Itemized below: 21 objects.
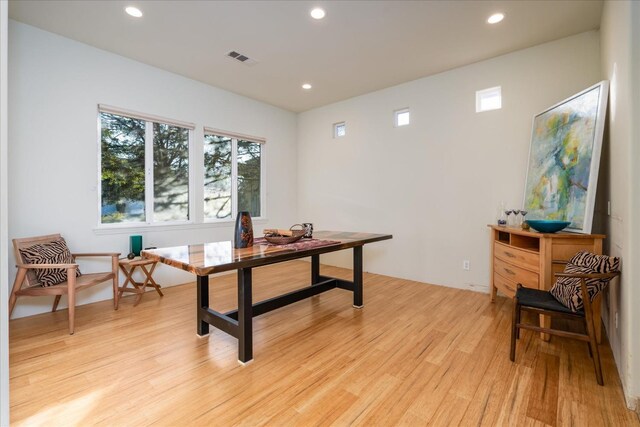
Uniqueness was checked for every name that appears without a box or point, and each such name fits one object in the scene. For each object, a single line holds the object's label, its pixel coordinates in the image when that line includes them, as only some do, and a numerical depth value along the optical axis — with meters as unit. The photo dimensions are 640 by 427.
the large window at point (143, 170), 3.68
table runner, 2.51
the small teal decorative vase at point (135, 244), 3.67
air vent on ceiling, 3.60
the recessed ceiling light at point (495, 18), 2.85
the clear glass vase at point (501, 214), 3.52
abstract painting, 2.55
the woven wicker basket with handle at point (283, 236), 2.71
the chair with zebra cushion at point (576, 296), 1.92
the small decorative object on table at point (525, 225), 2.97
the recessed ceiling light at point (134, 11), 2.75
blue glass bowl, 2.57
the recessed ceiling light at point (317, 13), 2.78
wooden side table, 3.42
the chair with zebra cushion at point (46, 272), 2.66
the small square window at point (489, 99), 3.73
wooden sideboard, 2.48
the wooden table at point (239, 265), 1.90
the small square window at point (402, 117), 4.57
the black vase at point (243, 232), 2.49
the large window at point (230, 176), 4.73
